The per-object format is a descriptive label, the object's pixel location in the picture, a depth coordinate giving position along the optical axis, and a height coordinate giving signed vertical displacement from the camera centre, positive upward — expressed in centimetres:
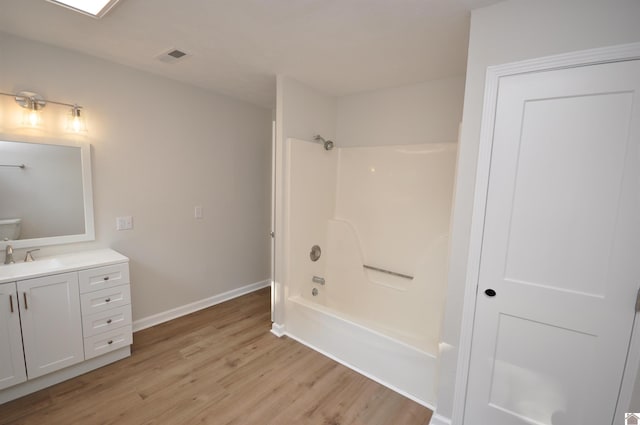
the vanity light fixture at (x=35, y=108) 192 +49
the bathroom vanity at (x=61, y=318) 172 -99
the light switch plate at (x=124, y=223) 246 -41
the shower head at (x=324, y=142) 286 +46
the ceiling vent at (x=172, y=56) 208 +97
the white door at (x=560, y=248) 122 -27
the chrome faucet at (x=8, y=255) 192 -57
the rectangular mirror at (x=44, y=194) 194 -14
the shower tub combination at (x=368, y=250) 220 -65
